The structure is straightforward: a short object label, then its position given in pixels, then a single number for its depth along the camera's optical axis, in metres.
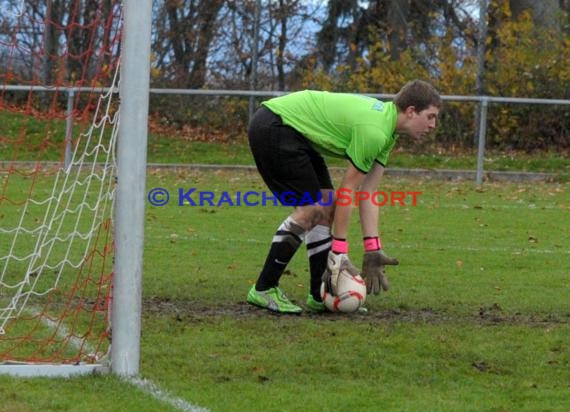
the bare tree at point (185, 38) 52.66
